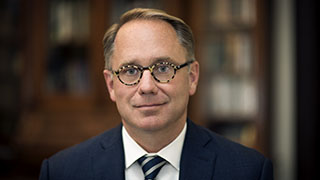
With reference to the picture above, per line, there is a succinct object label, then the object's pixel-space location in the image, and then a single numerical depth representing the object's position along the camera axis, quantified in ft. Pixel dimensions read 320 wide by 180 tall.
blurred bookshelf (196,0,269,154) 7.70
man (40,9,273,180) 3.68
